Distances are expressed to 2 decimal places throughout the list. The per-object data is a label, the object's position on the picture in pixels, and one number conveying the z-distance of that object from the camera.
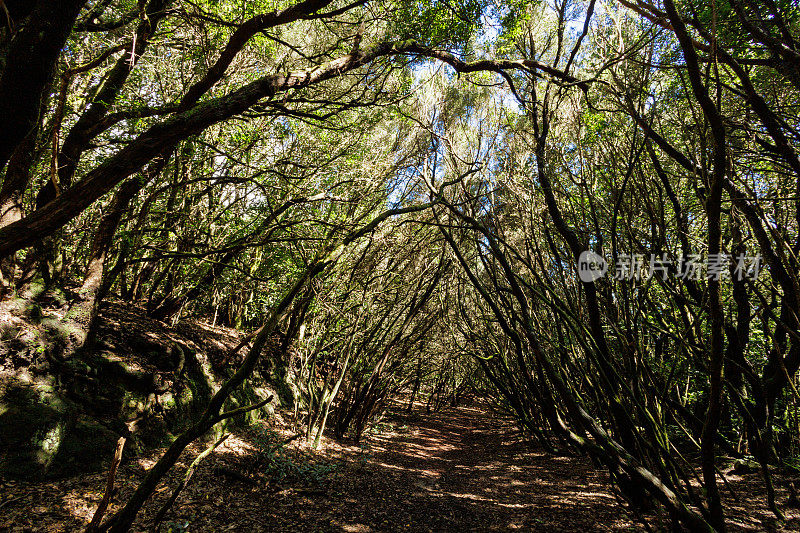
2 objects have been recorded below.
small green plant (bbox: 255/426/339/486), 4.28
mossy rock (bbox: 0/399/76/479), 2.89
